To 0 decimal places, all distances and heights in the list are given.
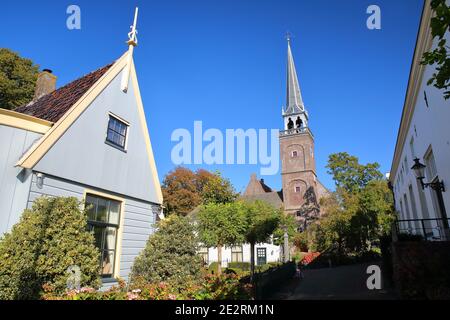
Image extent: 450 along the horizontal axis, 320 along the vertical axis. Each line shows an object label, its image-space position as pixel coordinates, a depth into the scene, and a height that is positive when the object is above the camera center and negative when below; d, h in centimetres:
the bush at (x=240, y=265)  3253 -209
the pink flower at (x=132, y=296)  512 -87
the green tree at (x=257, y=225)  2059 +155
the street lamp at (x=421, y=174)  981 +246
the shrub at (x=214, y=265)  3221 -211
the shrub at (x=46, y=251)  538 -10
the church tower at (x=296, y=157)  4731 +1500
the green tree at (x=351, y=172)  3772 +950
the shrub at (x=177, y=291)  520 -96
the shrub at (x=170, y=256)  804 -28
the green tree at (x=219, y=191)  3422 +643
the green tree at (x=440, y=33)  355 +263
